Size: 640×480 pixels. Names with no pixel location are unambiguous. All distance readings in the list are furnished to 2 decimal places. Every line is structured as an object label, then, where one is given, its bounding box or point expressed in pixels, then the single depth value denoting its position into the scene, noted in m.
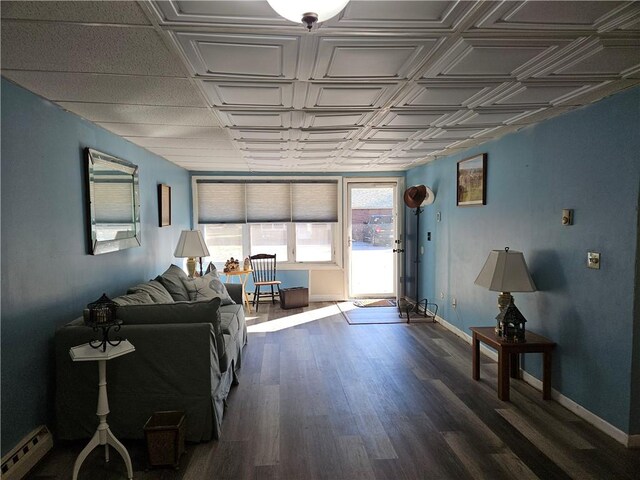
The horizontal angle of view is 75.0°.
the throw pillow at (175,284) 4.54
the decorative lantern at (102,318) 2.47
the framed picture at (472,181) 4.64
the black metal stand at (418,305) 6.30
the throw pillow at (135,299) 3.35
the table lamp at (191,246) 5.51
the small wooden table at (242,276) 6.63
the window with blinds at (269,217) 7.35
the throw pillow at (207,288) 4.75
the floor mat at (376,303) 7.10
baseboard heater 2.36
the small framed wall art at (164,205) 5.27
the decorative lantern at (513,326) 3.50
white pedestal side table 2.37
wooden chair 7.16
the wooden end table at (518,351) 3.40
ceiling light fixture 1.34
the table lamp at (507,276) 3.56
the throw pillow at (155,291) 3.85
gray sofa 2.75
